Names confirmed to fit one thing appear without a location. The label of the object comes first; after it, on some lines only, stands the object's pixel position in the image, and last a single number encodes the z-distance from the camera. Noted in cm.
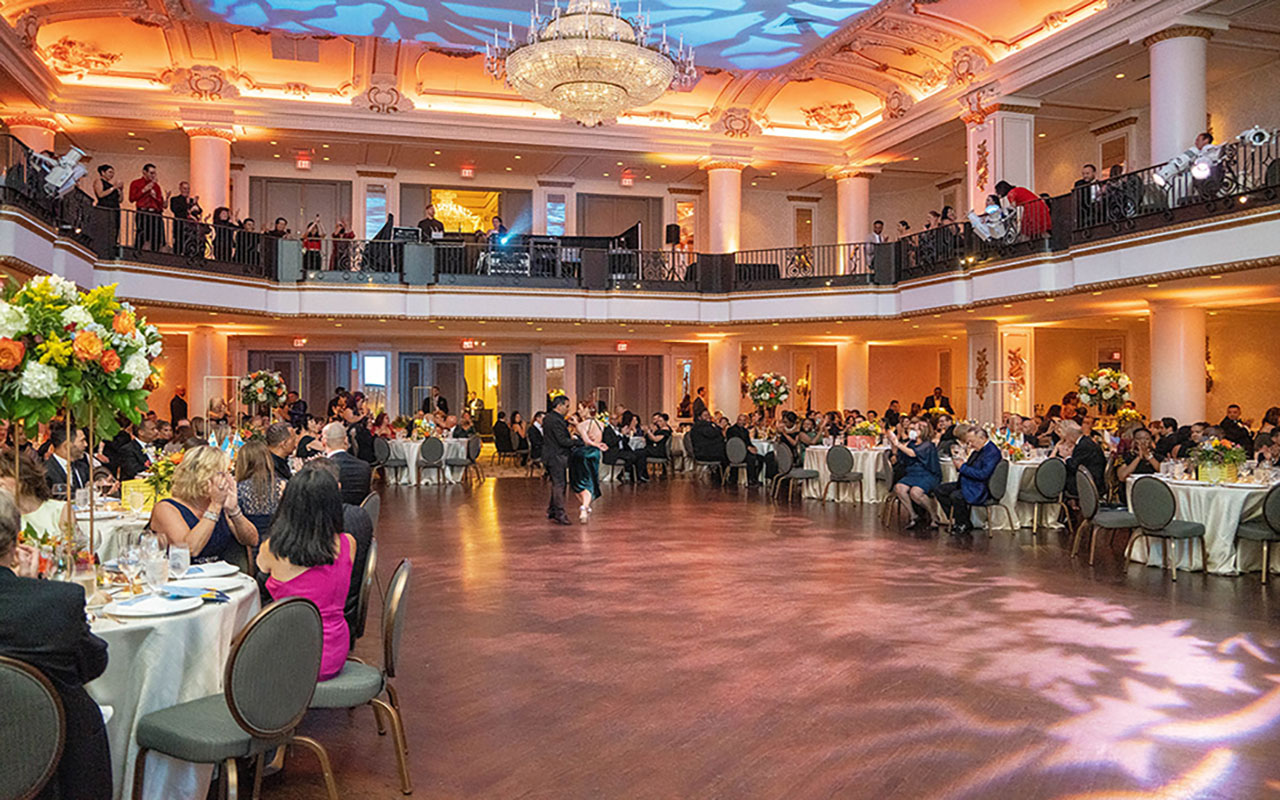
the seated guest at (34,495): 442
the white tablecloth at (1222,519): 773
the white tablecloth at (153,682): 310
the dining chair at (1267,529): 719
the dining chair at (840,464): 1237
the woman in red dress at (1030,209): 1359
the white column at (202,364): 1727
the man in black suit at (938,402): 1973
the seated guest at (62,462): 640
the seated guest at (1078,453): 973
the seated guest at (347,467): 680
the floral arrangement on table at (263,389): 1478
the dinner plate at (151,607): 326
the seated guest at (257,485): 511
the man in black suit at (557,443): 1031
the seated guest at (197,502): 416
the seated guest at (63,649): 240
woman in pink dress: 356
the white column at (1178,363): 1304
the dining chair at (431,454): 1447
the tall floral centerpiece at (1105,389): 1207
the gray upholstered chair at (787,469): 1304
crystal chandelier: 953
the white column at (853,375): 2088
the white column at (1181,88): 1232
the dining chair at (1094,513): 812
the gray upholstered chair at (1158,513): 750
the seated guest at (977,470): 982
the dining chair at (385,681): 345
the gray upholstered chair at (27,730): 233
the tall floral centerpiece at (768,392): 1591
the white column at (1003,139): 1580
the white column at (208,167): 1684
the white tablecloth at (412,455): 1520
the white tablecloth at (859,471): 1281
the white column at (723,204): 1964
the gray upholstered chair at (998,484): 980
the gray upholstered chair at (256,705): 284
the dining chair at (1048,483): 978
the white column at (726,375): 2048
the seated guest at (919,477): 1044
